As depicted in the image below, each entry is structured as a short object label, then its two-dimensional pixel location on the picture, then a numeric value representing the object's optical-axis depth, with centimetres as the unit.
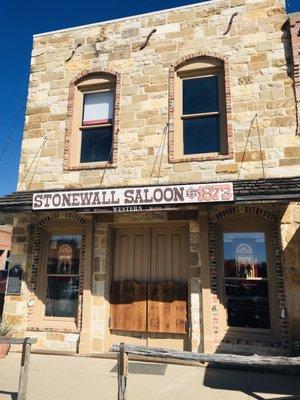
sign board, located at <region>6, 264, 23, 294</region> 836
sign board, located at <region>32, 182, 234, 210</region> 648
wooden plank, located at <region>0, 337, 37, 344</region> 533
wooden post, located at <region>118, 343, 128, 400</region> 472
